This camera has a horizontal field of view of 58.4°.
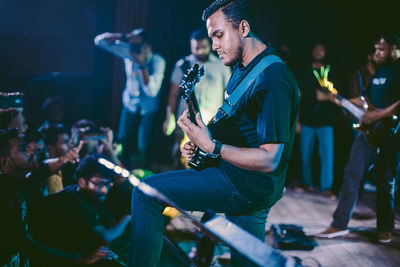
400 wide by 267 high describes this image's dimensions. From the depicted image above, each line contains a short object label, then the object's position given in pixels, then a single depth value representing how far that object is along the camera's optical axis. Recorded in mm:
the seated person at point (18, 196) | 2291
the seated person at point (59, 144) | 3920
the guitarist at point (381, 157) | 3643
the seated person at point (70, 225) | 2771
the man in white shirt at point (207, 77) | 4855
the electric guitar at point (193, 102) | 1920
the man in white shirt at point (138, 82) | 5395
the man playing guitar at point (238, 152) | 1699
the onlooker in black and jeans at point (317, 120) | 5484
